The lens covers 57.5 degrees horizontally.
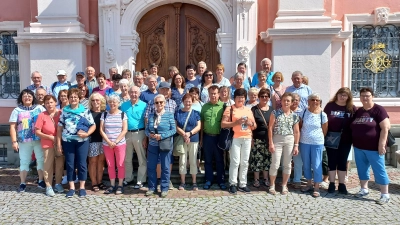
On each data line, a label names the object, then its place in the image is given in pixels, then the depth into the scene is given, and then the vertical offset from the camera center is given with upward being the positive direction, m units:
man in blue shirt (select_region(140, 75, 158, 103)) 5.54 +0.10
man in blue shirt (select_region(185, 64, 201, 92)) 6.00 +0.31
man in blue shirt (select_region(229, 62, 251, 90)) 6.15 +0.46
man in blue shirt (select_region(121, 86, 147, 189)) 5.22 -0.50
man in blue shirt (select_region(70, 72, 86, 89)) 5.86 +0.30
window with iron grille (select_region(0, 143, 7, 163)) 7.56 -1.13
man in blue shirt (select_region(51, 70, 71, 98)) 6.25 +0.24
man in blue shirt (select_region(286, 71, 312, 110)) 5.64 +0.12
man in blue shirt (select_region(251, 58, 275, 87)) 6.18 +0.40
